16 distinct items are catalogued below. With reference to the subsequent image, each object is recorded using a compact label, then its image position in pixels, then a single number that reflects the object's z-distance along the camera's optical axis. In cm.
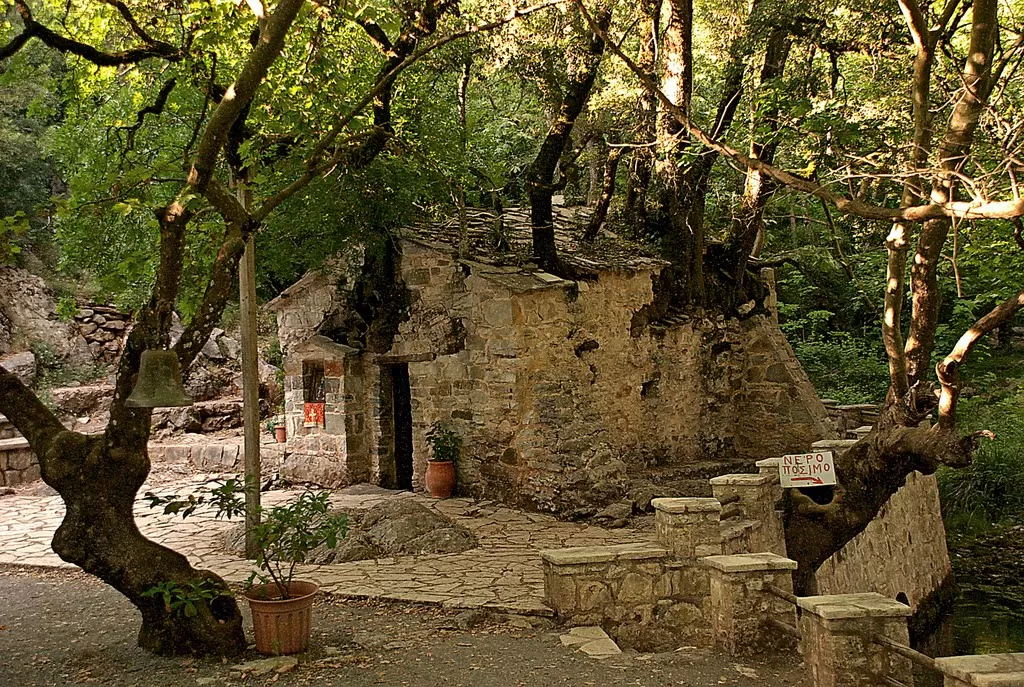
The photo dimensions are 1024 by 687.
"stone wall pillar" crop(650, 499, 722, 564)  714
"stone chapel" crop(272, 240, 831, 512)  998
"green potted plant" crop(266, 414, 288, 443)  1277
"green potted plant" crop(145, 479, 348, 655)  562
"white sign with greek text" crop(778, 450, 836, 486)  809
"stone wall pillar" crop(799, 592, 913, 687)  535
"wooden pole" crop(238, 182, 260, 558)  793
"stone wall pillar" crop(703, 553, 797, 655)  647
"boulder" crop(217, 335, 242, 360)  1781
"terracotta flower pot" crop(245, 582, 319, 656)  563
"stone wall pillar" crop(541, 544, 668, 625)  682
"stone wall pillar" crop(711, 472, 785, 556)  805
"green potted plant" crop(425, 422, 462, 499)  1062
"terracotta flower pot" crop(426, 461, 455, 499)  1061
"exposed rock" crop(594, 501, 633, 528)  929
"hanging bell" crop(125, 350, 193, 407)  473
